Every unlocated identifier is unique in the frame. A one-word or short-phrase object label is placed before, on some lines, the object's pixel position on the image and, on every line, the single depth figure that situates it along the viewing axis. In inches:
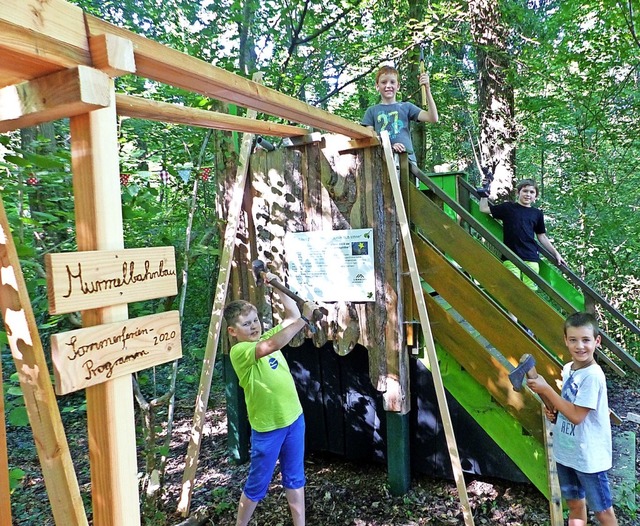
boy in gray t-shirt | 149.2
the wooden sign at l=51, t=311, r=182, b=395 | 44.1
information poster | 139.9
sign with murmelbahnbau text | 43.7
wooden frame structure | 44.6
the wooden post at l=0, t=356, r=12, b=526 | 57.1
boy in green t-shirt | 109.7
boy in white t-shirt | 93.0
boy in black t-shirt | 160.9
